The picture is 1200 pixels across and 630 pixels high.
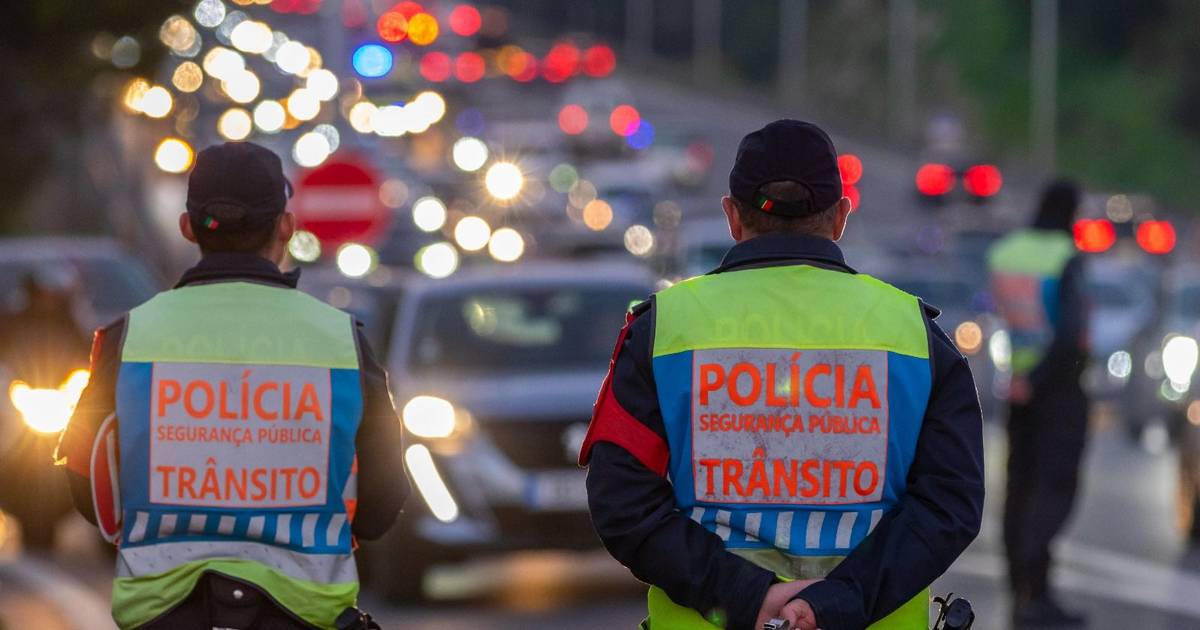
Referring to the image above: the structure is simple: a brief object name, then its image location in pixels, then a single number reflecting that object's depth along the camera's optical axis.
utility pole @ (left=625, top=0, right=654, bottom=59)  148.50
